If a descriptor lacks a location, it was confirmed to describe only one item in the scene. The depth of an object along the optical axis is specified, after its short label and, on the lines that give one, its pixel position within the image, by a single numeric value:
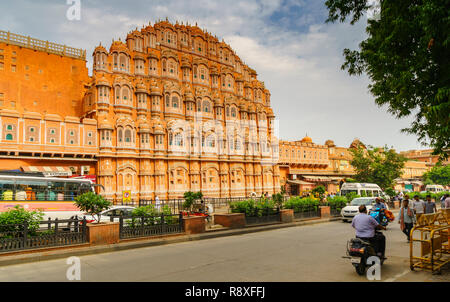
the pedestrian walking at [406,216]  10.98
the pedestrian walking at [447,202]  15.17
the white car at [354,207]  19.78
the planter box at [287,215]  18.42
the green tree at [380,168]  38.55
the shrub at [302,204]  19.95
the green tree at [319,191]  25.25
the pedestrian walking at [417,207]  12.86
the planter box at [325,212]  21.40
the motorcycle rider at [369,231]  7.63
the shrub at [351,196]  25.10
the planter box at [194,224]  13.84
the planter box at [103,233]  11.11
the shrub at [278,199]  19.20
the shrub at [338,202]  22.81
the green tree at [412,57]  6.96
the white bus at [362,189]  28.22
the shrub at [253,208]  16.94
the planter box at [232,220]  15.77
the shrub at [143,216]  12.76
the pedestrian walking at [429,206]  14.00
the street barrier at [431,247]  7.24
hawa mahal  30.20
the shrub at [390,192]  33.50
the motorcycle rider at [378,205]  13.32
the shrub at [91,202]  11.80
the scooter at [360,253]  7.28
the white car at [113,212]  15.41
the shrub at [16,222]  9.82
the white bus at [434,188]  49.33
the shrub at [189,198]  18.30
